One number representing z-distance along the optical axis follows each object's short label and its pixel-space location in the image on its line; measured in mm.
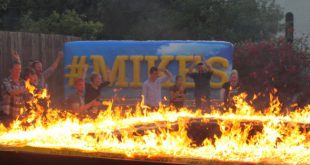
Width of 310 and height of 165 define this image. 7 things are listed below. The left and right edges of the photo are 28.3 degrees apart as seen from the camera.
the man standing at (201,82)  12664
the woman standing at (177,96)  11558
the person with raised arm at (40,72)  10148
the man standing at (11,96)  8961
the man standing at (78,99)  9086
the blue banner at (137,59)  14430
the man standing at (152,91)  11406
